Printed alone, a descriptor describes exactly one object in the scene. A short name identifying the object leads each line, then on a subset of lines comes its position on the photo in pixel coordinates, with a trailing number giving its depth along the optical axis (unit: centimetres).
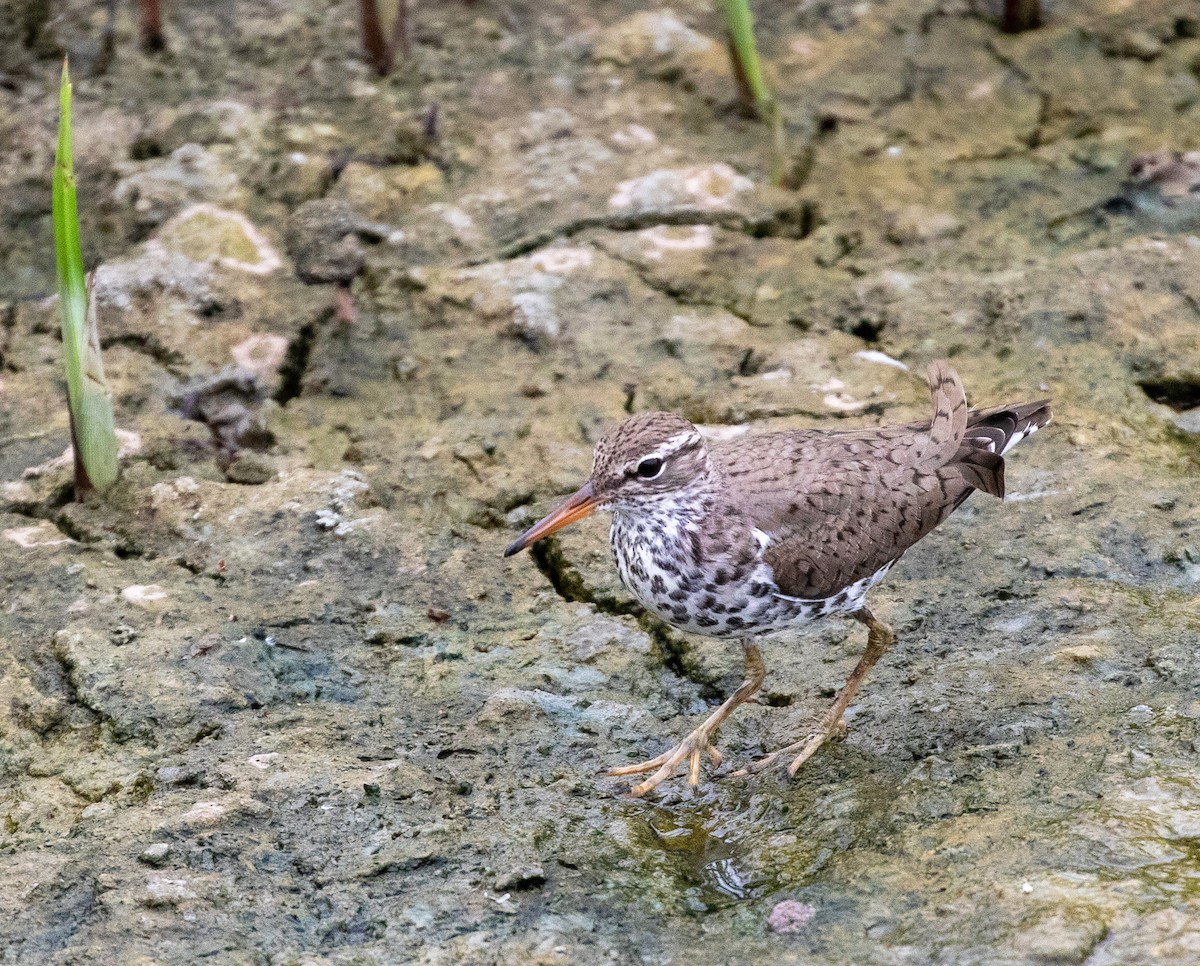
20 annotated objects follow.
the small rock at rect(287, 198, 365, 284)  1242
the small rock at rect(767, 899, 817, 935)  718
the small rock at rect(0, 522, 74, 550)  1025
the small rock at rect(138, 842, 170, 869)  766
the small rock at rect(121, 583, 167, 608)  981
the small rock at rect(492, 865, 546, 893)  754
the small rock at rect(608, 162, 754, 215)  1335
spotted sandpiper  870
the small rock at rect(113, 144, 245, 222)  1295
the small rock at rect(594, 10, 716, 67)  1462
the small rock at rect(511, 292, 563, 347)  1229
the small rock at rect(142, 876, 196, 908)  733
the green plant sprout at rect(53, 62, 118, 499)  945
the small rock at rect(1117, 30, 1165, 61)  1456
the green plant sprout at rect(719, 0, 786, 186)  1291
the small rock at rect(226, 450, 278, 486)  1103
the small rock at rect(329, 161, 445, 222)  1331
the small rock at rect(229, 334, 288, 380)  1205
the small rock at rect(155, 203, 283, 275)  1264
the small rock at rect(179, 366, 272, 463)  1148
